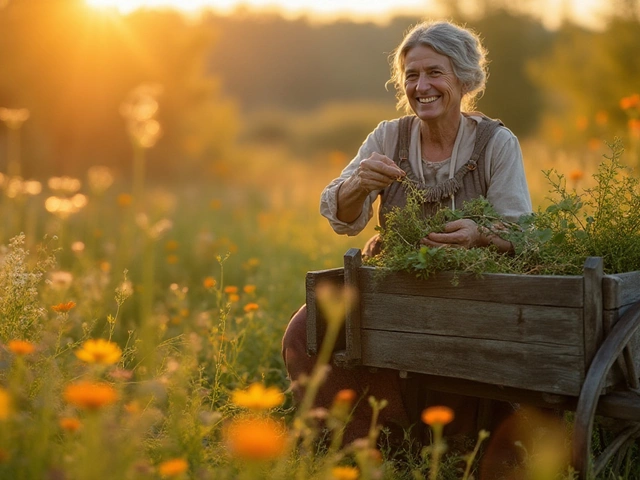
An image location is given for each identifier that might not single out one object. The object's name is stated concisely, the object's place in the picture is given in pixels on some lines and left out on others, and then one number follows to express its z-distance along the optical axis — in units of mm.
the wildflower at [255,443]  1437
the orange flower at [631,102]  4367
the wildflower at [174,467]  1570
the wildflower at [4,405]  1519
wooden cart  2195
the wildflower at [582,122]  6030
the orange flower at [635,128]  4771
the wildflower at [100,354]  1724
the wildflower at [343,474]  1642
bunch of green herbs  2461
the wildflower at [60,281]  3065
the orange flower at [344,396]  1903
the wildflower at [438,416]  1717
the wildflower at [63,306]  2691
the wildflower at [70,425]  1786
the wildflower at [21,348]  1856
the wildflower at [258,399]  1697
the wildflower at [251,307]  3389
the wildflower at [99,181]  3725
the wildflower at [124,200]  5308
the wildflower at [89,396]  1508
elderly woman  3035
